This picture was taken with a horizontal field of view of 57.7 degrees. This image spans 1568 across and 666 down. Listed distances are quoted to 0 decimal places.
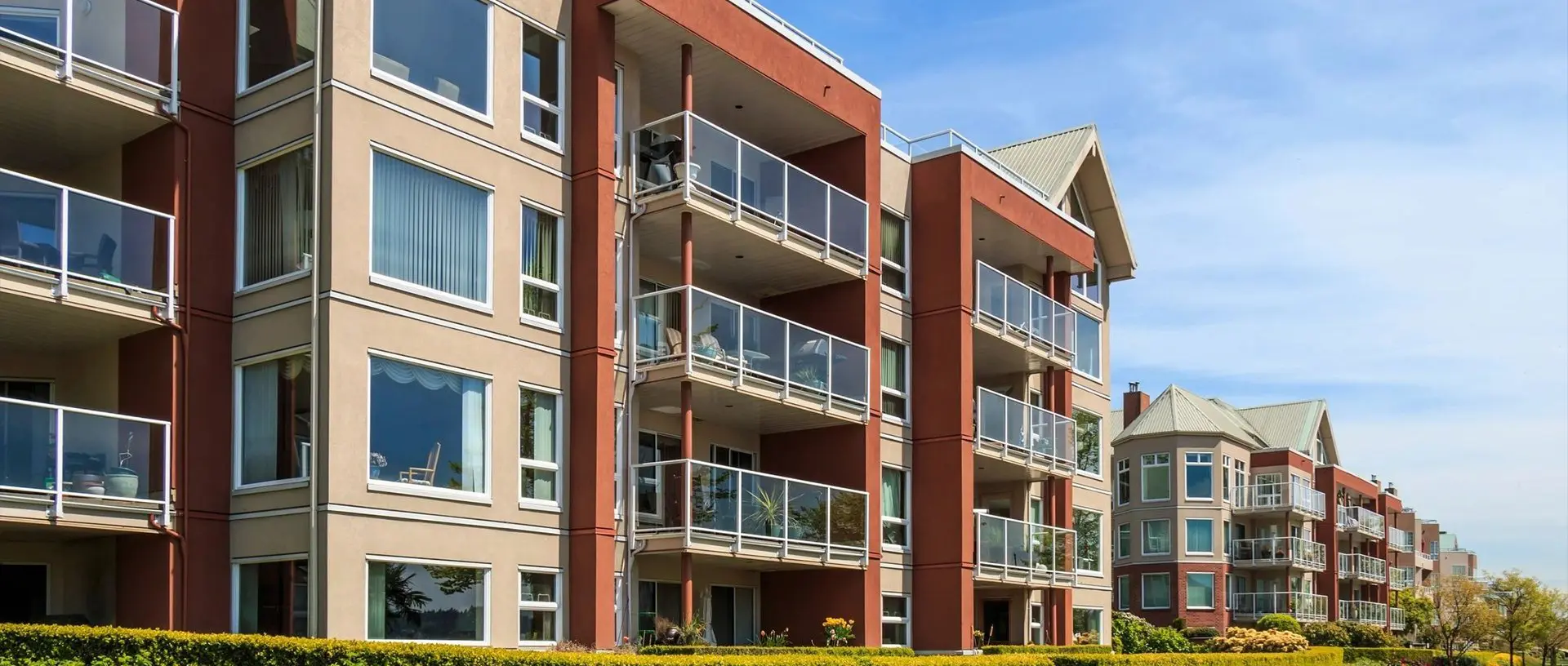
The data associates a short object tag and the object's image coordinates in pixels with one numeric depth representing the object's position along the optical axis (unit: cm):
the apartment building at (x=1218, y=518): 6406
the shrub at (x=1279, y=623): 6031
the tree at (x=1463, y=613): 6494
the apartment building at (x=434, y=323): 1764
